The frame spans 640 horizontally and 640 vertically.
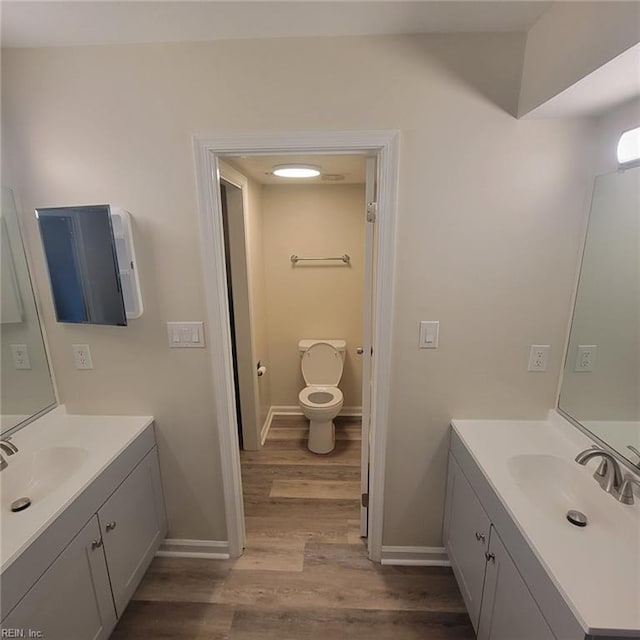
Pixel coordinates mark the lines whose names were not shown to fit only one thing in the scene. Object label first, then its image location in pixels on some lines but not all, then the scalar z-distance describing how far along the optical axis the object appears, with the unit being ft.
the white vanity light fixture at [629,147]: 3.87
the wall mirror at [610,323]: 4.09
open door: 5.18
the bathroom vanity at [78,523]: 3.39
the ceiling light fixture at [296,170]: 7.26
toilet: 8.94
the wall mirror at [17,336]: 4.78
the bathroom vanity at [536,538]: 2.81
